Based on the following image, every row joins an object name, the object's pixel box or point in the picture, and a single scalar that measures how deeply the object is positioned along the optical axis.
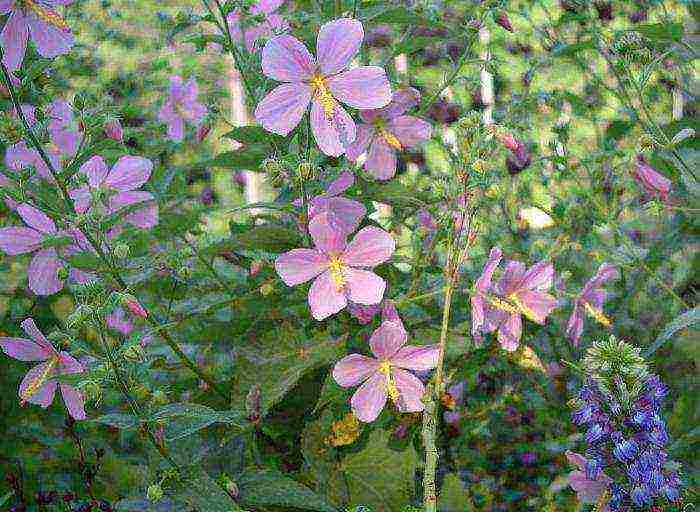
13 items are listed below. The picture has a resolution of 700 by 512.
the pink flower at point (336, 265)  1.14
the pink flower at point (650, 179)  1.35
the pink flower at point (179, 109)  1.63
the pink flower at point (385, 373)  1.17
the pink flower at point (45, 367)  1.16
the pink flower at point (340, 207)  1.17
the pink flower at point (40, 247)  1.24
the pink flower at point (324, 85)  1.09
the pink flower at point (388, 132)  1.27
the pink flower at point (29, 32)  1.08
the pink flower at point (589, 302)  1.38
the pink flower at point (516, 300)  1.25
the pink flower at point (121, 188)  1.26
